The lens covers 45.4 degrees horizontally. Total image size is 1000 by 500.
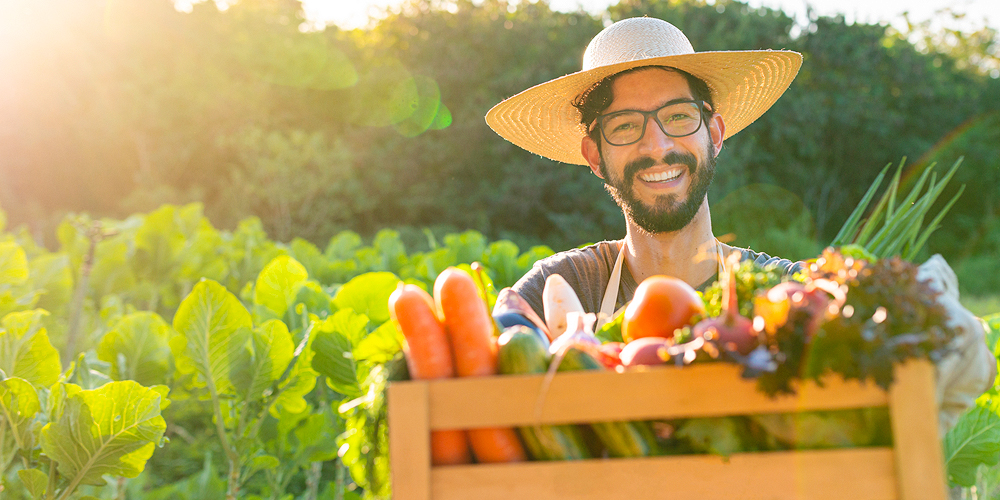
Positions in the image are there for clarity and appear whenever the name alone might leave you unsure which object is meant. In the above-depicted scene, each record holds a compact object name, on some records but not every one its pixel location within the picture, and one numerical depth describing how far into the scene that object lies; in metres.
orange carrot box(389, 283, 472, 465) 0.91
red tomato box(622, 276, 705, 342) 0.96
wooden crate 0.81
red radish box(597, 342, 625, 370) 0.97
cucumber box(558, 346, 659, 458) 0.87
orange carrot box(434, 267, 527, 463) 0.90
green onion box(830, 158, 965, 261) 1.09
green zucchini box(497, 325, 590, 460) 0.89
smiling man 1.30
